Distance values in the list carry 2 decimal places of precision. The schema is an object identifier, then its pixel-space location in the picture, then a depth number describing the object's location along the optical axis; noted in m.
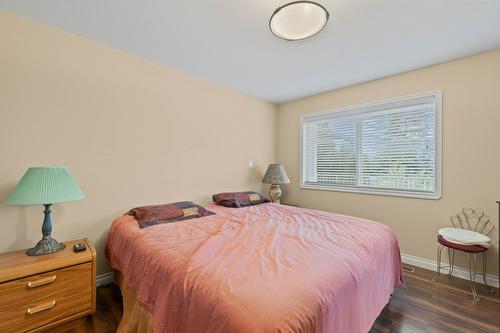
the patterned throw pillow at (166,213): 2.10
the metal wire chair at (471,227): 2.24
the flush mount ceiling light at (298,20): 1.45
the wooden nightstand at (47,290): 1.37
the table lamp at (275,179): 3.54
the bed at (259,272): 0.92
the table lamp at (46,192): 1.50
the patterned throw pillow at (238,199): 2.96
